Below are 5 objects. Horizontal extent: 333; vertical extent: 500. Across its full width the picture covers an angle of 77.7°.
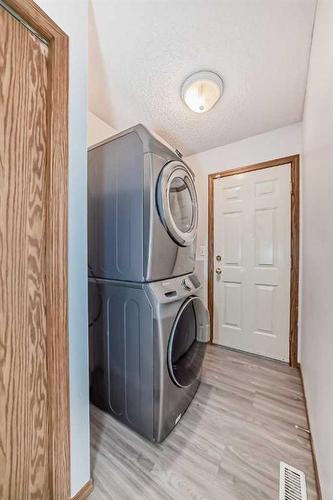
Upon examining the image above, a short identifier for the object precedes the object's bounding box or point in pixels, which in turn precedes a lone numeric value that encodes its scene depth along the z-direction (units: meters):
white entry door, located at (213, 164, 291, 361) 2.03
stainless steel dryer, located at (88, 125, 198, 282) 1.07
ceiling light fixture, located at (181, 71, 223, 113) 1.49
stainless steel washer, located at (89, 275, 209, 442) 1.07
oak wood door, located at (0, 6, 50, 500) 0.64
